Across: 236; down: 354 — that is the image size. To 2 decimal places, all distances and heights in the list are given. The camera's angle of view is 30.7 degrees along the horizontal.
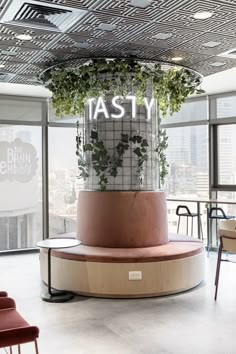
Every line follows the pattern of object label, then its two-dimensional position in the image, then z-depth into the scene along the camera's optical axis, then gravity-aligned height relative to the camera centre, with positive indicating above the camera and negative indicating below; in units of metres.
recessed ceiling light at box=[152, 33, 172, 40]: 4.64 +1.59
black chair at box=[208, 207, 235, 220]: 7.66 -0.64
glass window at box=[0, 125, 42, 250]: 8.52 -0.09
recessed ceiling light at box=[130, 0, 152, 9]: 3.70 +1.55
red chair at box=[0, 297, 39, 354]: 2.53 -0.93
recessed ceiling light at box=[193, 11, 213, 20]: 3.99 +1.57
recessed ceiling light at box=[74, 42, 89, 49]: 4.99 +1.61
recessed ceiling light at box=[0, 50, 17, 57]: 5.22 +1.59
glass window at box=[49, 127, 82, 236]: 9.04 +0.01
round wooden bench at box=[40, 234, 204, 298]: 5.18 -1.10
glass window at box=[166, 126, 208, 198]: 8.93 +0.42
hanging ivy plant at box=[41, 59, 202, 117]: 5.79 +1.39
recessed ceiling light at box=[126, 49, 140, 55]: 5.33 +1.63
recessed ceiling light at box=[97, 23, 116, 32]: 4.29 +1.57
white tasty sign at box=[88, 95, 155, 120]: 5.97 +1.05
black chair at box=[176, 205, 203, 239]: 8.17 -0.63
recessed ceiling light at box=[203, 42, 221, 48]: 4.95 +1.59
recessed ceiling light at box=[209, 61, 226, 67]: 5.80 +1.60
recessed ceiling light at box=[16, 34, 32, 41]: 4.61 +1.57
